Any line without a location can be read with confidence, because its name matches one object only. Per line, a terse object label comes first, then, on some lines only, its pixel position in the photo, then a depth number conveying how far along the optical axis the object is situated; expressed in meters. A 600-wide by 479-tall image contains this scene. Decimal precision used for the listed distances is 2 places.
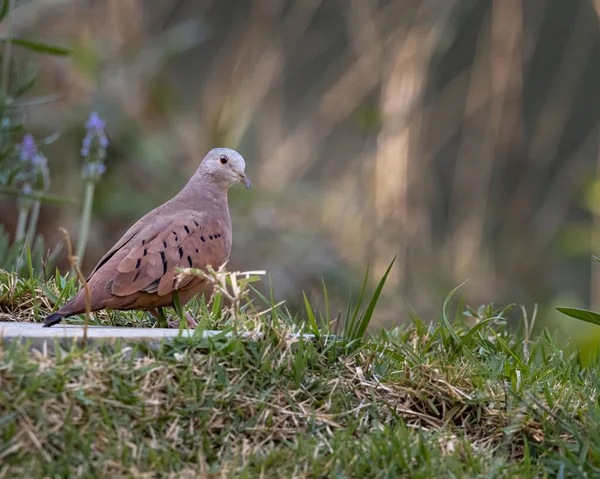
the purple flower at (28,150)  8.66
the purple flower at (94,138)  8.47
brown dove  6.18
